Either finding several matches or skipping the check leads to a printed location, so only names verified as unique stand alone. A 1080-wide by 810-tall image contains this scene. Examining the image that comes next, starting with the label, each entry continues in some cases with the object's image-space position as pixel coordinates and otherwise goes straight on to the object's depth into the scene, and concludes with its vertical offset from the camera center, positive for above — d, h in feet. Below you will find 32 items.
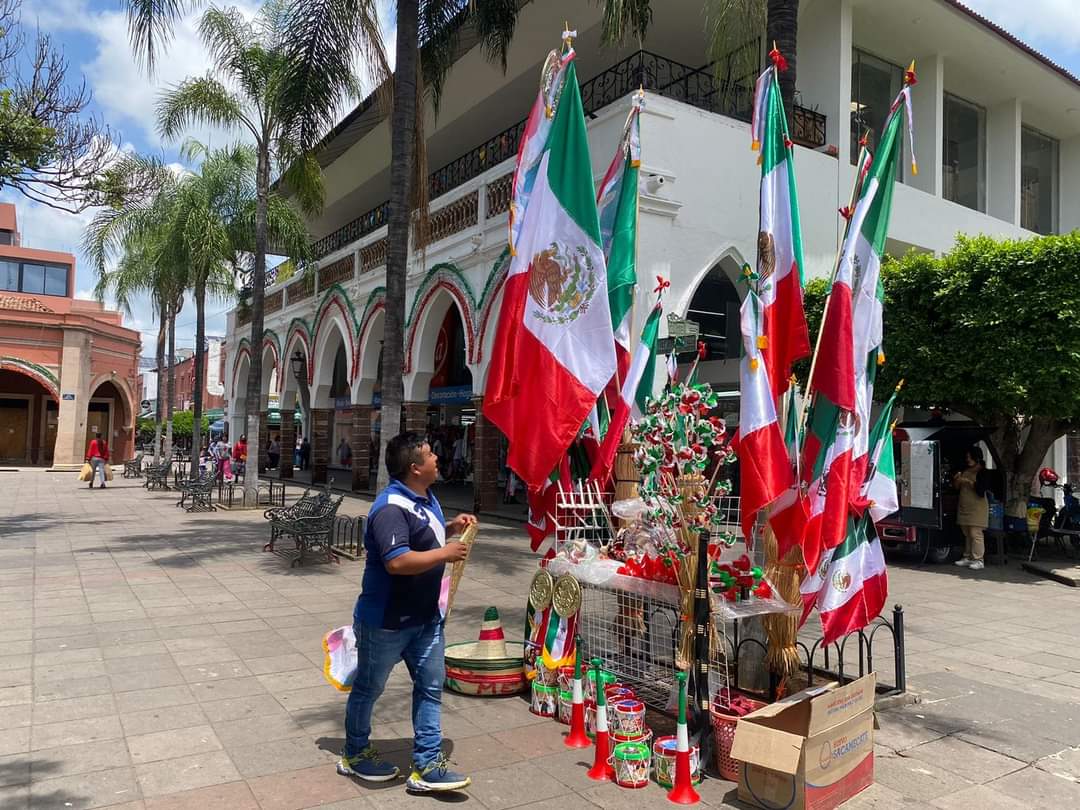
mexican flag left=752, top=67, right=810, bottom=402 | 15.69 +4.16
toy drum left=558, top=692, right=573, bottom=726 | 15.57 -5.50
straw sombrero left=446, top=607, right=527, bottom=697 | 17.10 -5.18
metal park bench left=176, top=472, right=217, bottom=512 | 53.36 -4.68
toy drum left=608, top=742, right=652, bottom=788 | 12.96 -5.49
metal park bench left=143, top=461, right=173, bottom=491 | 71.05 -4.63
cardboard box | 11.66 -4.77
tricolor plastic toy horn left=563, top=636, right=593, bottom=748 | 14.57 -5.45
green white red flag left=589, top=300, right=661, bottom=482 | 17.33 +1.13
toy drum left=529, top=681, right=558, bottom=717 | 16.01 -5.48
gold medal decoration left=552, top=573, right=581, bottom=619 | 15.81 -3.28
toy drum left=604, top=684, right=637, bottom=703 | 14.37 -4.79
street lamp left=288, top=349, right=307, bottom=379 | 82.53 +7.12
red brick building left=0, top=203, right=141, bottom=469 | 106.42 +8.73
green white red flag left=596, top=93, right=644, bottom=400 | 19.38 +5.00
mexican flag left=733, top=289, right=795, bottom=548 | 14.51 +0.03
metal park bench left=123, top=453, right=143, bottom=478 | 88.53 -4.97
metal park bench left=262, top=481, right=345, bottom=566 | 33.12 -4.06
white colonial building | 41.24 +18.97
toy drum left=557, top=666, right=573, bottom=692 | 15.83 -4.92
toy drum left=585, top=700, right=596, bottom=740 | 14.82 -5.43
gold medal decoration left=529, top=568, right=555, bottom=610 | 16.62 -3.32
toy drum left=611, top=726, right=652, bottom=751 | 13.35 -5.19
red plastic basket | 13.29 -5.24
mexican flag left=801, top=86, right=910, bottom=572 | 14.94 +1.57
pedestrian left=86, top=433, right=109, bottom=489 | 72.18 -2.86
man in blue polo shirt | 11.90 -2.80
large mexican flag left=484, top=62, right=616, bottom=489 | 16.60 +2.70
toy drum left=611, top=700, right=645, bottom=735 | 13.46 -4.87
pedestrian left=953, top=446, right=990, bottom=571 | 38.06 -2.89
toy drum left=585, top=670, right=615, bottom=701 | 14.20 -4.58
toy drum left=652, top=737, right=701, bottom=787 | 13.01 -5.46
